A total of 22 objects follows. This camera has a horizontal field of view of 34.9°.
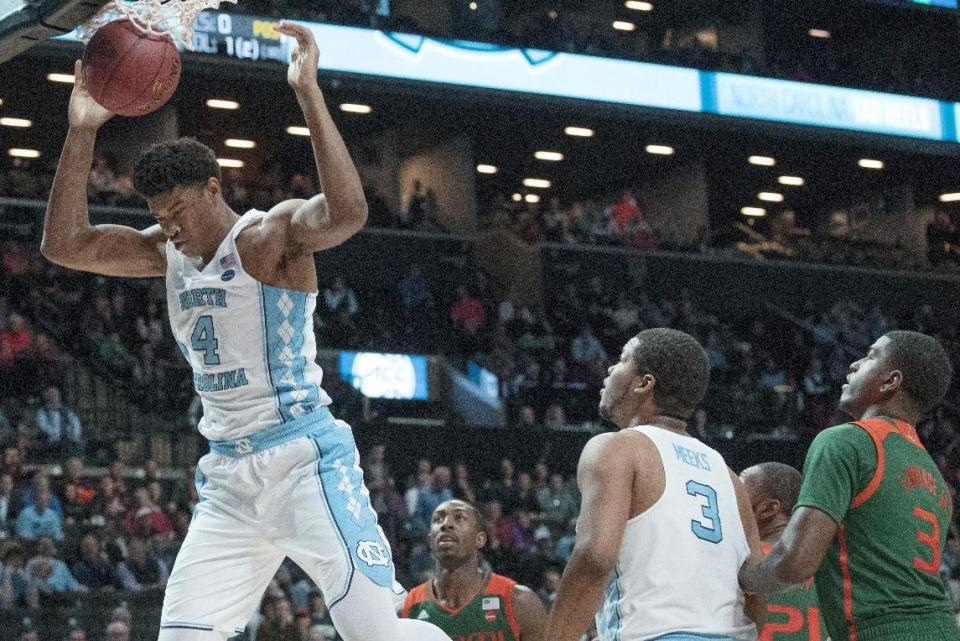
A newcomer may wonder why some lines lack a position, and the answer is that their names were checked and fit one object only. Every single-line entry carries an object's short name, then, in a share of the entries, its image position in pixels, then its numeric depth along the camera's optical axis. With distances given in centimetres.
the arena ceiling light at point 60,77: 2414
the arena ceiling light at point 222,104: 2611
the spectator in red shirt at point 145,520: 1441
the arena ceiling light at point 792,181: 3325
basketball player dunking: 529
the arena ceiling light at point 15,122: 2645
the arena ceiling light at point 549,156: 3083
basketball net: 577
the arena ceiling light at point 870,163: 3162
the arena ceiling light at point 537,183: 3291
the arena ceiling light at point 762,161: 3142
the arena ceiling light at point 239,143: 2852
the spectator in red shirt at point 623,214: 2798
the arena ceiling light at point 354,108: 2616
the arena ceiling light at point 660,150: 3027
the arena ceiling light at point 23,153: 2708
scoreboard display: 2208
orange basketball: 564
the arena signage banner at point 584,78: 2255
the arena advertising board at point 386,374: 2041
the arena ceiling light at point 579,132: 2853
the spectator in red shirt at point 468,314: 2320
